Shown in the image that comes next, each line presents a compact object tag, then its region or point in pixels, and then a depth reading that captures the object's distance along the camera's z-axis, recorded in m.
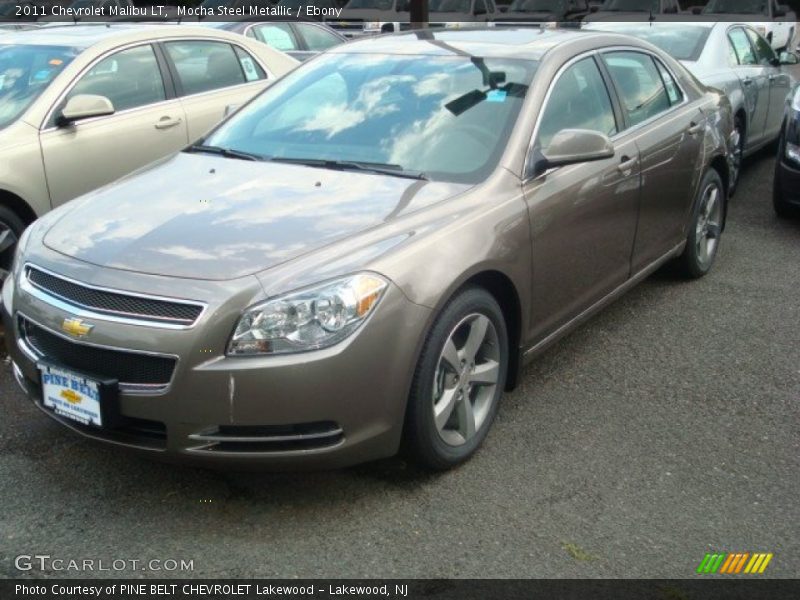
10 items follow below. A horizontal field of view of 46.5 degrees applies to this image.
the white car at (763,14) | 14.87
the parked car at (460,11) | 18.45
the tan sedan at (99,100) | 5.33
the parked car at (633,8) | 15.86
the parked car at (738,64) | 8.08
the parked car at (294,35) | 10.86
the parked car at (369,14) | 18.02
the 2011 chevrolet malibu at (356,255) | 3.03
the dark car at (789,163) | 7.03
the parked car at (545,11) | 17.97
